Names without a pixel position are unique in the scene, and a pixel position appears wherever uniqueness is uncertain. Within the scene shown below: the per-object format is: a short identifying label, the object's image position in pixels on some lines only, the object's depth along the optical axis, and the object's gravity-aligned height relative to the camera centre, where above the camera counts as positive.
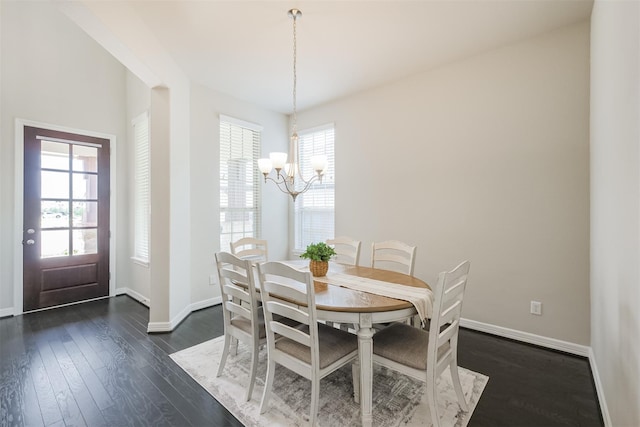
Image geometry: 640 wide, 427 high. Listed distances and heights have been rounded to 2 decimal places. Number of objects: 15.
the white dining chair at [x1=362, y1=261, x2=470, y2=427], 1.61 -0.83
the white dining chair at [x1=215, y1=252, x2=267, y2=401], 2.00 -0.72
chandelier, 2.49 +0.44
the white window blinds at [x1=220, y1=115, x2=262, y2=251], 4.14 +0.47
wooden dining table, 1.69 -0.61
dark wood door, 3.73 -0.08
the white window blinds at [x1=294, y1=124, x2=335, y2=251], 4.41 +0.22
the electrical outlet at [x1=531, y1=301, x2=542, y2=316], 2.74 -0.90
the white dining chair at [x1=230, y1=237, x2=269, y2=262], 2.87 -0.38
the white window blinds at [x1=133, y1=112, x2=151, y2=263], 4.07 +0.33
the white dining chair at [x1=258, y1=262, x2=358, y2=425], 1.65 -0.84
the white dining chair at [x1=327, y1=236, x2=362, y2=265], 2.98 -0.33
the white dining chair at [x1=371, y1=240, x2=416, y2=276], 2.62 -0.41
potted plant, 2.40 -0.37
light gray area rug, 1.81 -1.28
